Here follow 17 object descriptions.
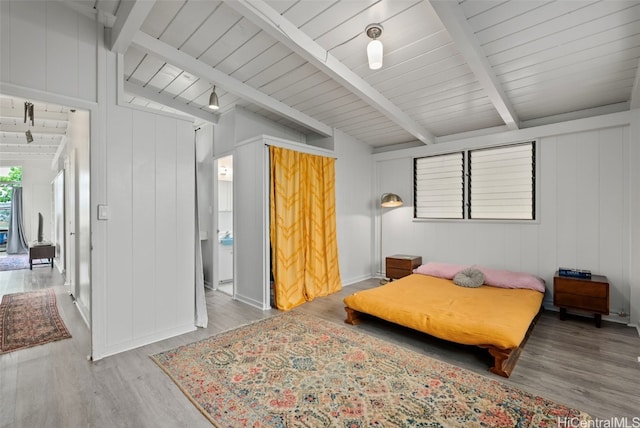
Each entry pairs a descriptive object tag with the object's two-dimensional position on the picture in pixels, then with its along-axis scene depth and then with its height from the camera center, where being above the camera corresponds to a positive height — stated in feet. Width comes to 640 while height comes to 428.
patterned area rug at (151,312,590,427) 5.74 -4.00
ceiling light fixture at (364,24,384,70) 7.48 +4.24
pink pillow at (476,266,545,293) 11.41 -2.73
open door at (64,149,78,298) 12.72 -0.40
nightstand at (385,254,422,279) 14.93 -2.73
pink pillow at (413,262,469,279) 13.20 -2.66
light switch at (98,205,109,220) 8.23 +0.05
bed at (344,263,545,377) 7.53 -3.02
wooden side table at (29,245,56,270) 19.62 -2.62
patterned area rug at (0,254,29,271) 20.76 -3.74
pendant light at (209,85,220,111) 11.44 +4.45
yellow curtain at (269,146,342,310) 12.65 -0.69
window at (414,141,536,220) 13.12 +1.41
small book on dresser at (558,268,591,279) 10.77 -2.28
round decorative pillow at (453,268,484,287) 11.90 -2.73
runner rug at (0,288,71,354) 9.13 -3.93
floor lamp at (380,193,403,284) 15.74 +0.68
